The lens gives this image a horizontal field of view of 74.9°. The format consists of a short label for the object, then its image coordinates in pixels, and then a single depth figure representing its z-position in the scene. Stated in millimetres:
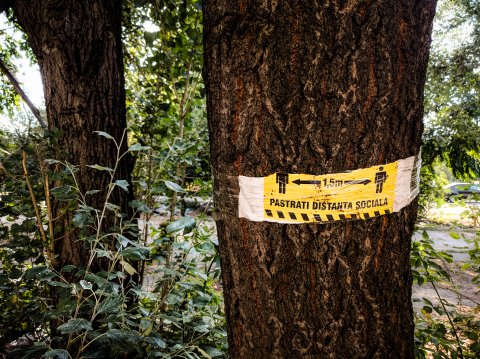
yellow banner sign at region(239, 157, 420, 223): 856
